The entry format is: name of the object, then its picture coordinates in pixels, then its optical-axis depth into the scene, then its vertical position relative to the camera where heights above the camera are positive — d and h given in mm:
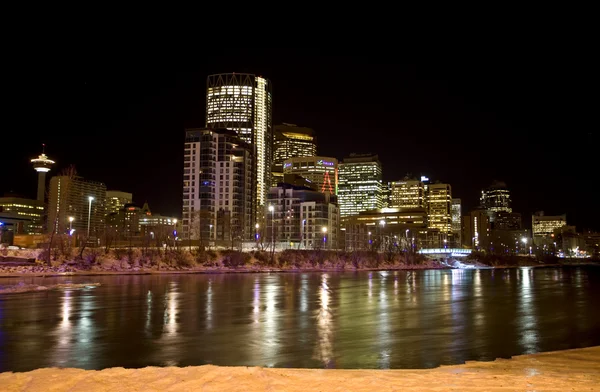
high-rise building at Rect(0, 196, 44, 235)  166650 +9372
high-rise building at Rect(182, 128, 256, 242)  193250 +25760
